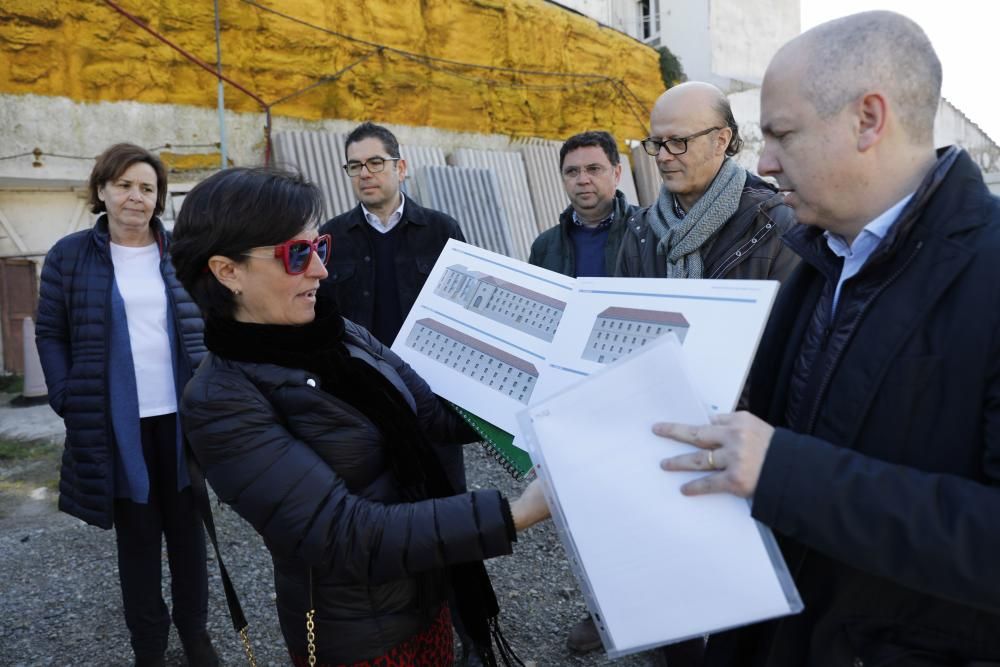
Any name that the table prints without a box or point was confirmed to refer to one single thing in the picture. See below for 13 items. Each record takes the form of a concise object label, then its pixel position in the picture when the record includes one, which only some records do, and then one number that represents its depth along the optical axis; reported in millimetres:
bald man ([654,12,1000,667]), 1015
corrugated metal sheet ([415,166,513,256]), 10508
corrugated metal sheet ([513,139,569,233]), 12031
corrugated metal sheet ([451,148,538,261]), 11523
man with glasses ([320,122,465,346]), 3590
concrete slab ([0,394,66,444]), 5973
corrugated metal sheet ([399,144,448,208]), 10570
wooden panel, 7504
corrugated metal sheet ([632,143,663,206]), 13594
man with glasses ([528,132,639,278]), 3889
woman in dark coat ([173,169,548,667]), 1462
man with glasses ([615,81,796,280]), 2434
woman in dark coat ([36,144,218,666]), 2863
